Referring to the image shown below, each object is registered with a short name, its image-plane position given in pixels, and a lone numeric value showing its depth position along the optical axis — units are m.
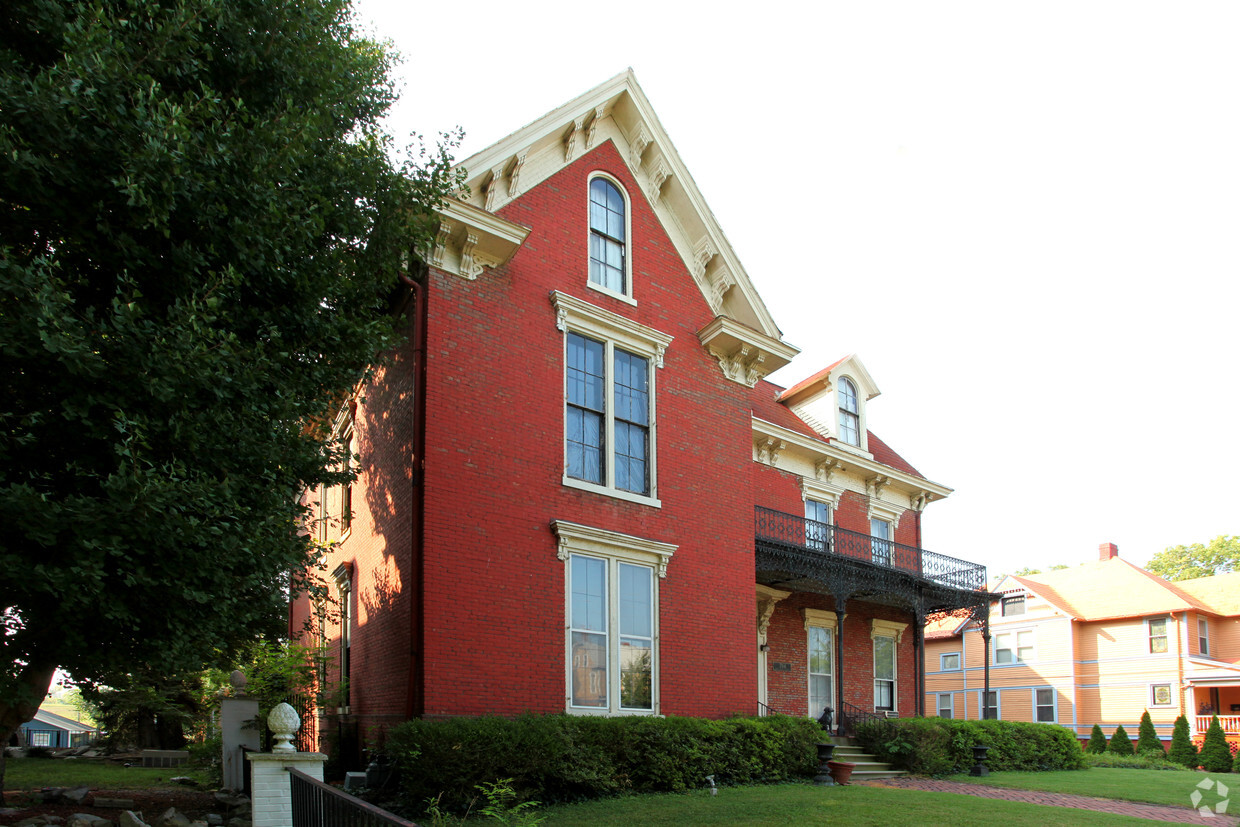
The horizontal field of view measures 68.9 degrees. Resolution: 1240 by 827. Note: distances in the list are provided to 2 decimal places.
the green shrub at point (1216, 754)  28.12
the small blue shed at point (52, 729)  46.78
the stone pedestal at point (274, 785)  8.54
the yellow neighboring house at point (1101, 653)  35.12
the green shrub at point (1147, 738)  31.34
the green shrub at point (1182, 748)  29.12
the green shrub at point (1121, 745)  31.32
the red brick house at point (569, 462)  12.90
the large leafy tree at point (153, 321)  7.81
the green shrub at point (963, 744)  18.28
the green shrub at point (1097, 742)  32.03
